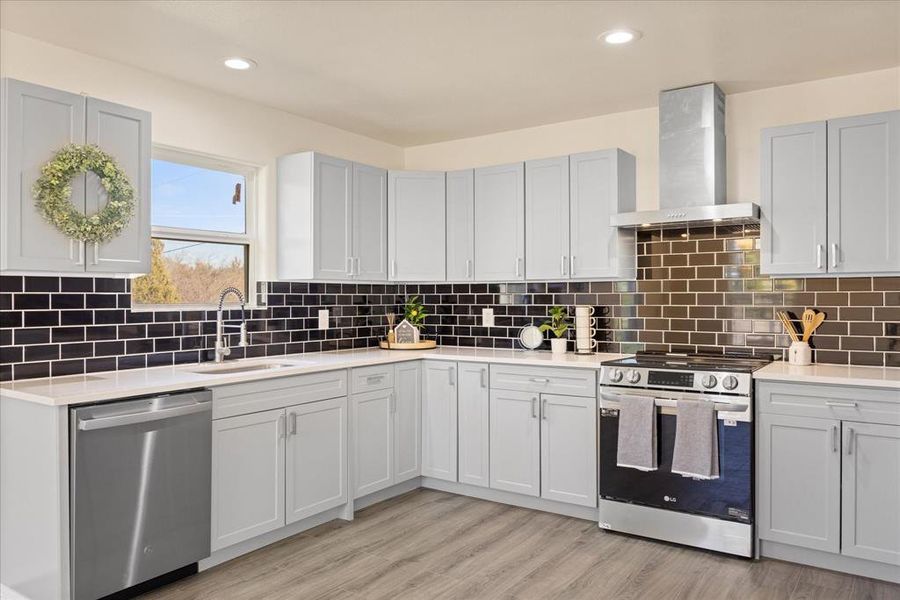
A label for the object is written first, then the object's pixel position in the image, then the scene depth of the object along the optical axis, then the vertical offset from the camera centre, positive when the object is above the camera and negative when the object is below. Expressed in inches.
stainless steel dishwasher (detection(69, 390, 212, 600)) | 102.8 -32.0
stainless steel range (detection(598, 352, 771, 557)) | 129.1 -34.2
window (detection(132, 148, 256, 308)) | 145.2 +15.9
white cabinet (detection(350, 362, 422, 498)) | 157.1 -33.4
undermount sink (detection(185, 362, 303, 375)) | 144.1 -15.7
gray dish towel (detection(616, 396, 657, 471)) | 136.5 -28.2
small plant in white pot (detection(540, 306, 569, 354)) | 173.6 -7.5
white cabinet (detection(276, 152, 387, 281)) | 164.1 +20.6
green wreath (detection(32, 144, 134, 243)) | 109.7 +17.7
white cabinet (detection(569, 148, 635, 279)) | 161.2 +21.9
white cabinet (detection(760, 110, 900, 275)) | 129.6 +21.0
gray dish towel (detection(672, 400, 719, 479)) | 130.2 -28.1
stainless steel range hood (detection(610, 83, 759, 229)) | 149.3 +32.6
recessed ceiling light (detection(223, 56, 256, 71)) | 132.5 +47.8
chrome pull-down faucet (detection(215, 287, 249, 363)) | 148.3 -8.6
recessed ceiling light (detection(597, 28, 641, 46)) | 119.7 +48.4
